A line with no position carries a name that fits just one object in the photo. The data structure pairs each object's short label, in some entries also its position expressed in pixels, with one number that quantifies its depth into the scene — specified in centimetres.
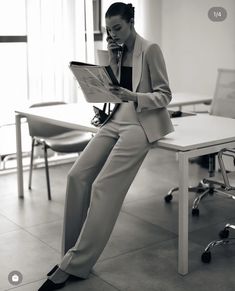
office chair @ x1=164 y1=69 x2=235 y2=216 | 433
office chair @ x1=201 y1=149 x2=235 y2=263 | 326
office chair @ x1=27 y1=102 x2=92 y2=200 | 444
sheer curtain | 525
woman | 298
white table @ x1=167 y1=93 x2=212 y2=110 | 484
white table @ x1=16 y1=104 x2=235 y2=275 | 303
